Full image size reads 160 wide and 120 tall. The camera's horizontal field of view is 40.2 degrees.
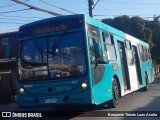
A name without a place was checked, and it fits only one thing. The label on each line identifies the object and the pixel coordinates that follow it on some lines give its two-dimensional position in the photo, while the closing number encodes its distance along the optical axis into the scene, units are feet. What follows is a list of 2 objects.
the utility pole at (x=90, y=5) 53.32
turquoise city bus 20.76
